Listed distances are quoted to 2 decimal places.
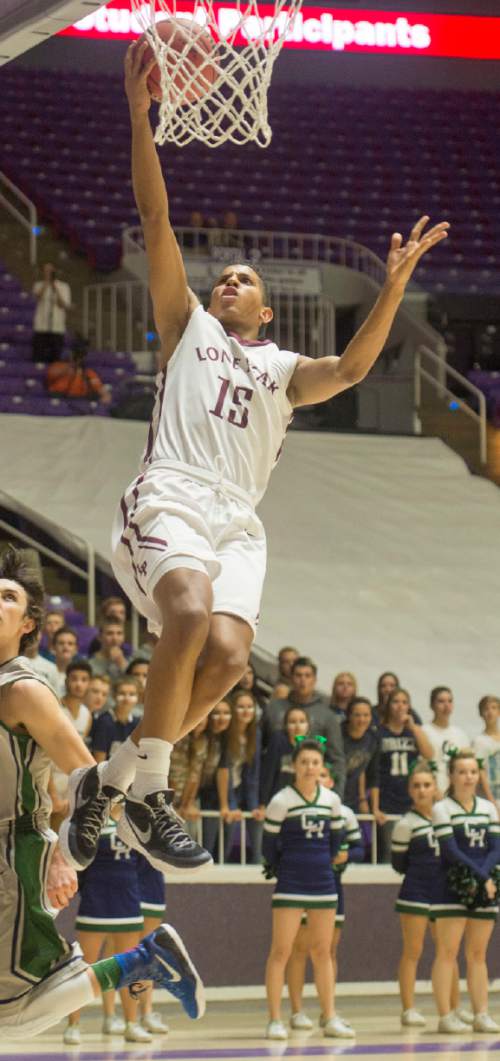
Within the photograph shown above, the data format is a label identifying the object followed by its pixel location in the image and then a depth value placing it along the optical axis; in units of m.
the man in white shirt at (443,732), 12.05
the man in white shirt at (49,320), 17.97
